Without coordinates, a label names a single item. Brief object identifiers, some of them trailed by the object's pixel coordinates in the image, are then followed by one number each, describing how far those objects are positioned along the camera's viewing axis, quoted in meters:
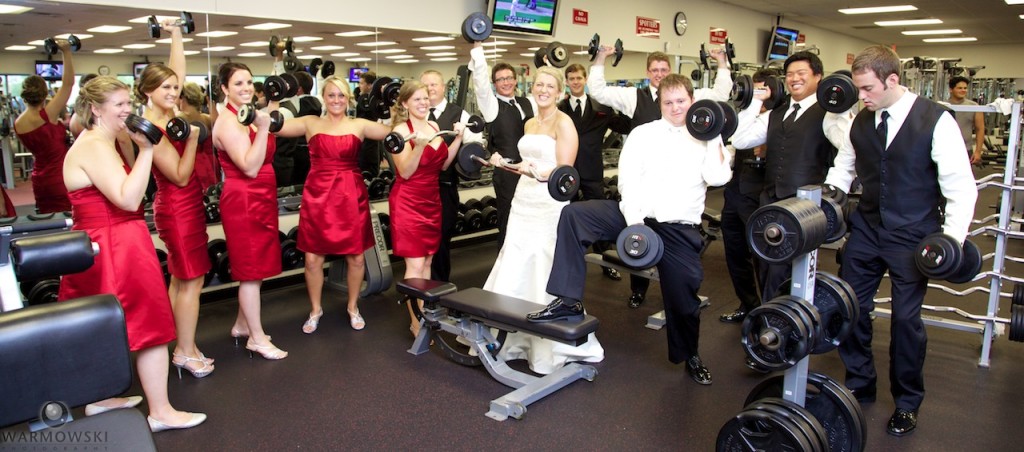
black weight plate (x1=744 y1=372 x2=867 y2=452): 2.08
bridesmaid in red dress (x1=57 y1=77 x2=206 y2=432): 2.37
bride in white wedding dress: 3.27
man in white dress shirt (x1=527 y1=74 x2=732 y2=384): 2.85
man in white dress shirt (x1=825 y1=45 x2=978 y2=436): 2.42
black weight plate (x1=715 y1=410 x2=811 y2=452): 1.90
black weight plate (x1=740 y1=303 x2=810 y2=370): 1.87
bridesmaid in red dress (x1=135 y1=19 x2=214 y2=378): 2.94
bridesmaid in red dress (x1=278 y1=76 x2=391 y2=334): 3.59
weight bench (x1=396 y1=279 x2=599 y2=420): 2.79
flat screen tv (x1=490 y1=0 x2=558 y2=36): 6.03
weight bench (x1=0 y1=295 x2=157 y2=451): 1.27
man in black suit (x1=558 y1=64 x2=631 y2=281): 4.42
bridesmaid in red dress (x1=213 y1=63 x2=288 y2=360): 3.12
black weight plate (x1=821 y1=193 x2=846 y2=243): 2.12
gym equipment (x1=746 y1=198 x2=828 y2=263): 1.86
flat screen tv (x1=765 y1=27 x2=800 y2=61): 10.70
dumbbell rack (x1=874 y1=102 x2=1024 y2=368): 3.15
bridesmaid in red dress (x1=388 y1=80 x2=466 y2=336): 3.46
